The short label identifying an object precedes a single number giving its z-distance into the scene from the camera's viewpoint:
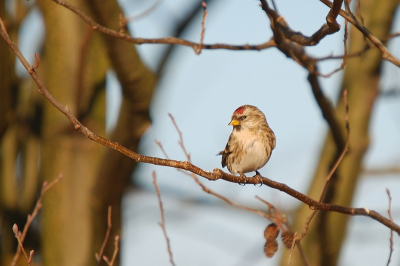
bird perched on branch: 7.78
